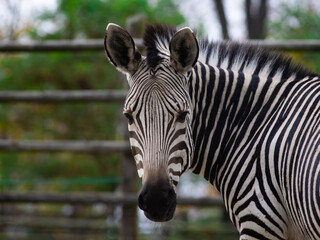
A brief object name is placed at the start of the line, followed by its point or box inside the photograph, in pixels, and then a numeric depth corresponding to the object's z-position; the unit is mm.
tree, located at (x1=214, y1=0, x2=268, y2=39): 26928
